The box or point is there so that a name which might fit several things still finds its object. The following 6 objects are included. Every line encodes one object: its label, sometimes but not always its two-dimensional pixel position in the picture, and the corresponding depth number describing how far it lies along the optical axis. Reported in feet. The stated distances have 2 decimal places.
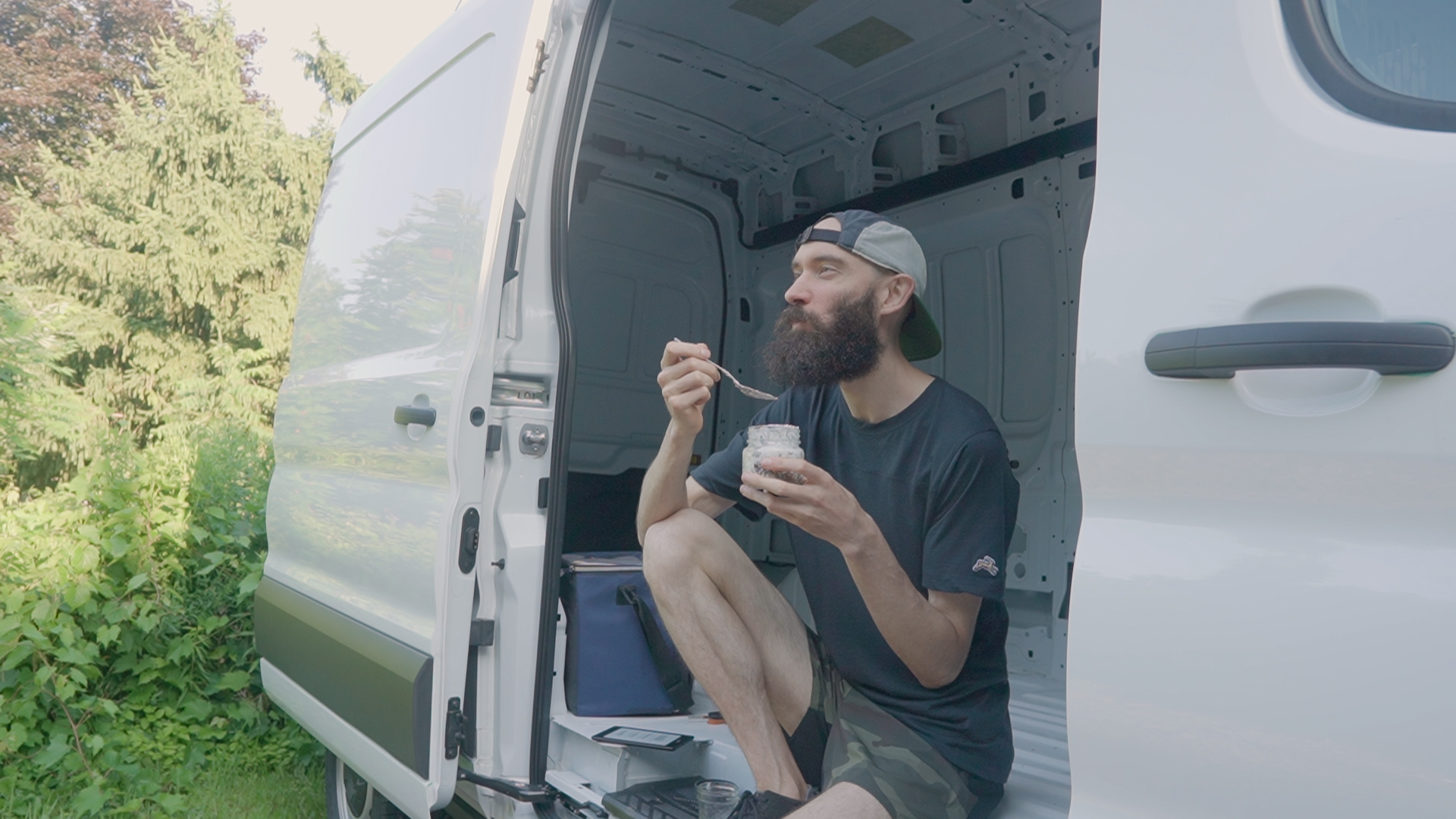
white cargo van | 3.21
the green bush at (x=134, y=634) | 11.95
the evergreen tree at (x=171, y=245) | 38.22
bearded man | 5.60
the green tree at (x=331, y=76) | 52.44
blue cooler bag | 8.48
